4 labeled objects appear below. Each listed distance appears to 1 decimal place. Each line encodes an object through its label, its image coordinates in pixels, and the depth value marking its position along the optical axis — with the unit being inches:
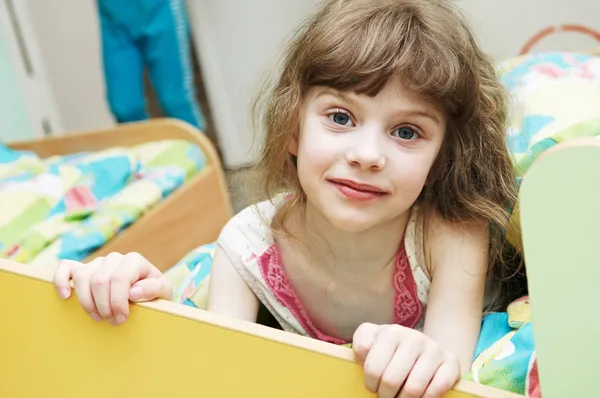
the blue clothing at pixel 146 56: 89.1
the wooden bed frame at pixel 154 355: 22.8
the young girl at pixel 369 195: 29.0
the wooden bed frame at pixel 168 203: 58.8
